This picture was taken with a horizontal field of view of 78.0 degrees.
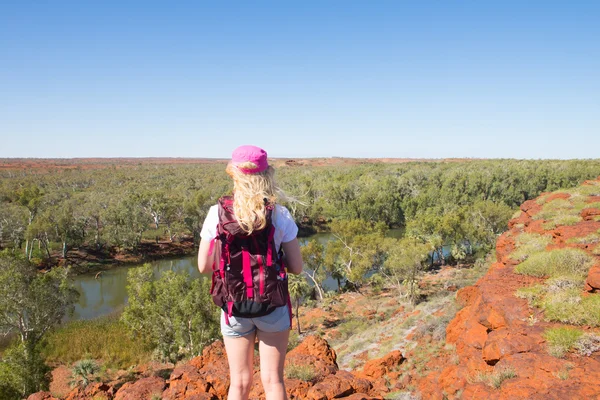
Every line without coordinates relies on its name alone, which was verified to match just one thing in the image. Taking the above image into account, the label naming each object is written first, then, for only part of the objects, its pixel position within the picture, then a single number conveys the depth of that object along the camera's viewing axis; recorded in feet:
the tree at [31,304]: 45.83
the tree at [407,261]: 85.76
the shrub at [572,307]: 16.53
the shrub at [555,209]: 38.03
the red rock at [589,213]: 32.96
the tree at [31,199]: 148.71
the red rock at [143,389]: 18.26
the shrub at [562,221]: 32.81
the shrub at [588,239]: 25.93
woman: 7.87
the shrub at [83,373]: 56.85
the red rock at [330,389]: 16.75
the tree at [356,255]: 100.27
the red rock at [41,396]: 21.02
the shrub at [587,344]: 14.65
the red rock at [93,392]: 19.47
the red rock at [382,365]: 27.50
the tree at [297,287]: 76.28
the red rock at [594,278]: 18.69
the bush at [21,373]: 43.04
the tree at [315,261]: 96.78
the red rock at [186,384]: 18.12
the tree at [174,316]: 55.72
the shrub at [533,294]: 19.34
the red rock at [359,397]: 16.70
